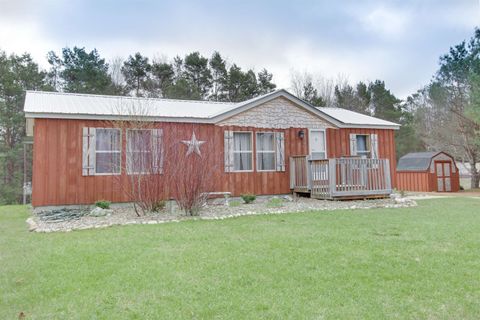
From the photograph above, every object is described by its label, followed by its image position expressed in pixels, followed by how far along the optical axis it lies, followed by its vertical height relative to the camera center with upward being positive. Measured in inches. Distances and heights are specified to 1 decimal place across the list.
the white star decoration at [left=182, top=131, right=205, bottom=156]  382.3 +35.4
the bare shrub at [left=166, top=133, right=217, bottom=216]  296.0 -3.1
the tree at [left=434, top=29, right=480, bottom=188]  696.4 +172.9
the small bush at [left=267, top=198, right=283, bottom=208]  357.8 -31.0
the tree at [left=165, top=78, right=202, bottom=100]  895.1 +223.2
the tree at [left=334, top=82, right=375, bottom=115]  1117.7 +244.3
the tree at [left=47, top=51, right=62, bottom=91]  884.6 +285.0
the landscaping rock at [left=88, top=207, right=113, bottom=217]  309.0 -31.5
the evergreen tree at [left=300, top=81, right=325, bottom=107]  1038.4 +244.8
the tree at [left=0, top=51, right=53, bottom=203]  754.5 +144.1
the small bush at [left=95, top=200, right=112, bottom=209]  332.2 -25.4
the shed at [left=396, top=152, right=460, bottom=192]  665.0 -5.8
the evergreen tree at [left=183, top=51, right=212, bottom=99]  973.2 +295.6
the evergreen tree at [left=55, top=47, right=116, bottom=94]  844.2 +260.7
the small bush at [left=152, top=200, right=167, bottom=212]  311.9 -26.4
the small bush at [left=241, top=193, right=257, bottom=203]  389.7 -26.5
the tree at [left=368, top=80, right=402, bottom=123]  1107.7 +225.8
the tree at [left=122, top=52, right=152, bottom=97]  943.7 +285.3
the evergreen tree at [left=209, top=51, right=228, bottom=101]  989.2 +281.1
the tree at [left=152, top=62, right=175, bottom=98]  941.8 +278.7
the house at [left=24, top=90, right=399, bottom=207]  342.6 +36.8
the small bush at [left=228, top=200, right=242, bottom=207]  367.9 -31.3
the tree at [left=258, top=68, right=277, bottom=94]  1015.0 +272.7
